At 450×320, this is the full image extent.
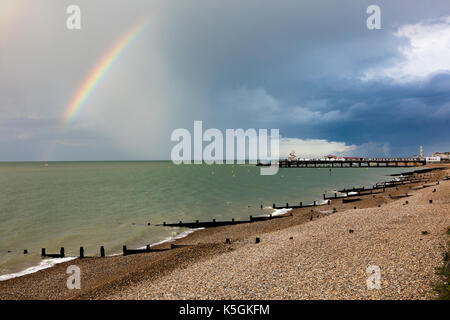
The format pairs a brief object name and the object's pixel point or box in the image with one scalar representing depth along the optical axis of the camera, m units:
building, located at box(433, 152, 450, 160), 183.14
